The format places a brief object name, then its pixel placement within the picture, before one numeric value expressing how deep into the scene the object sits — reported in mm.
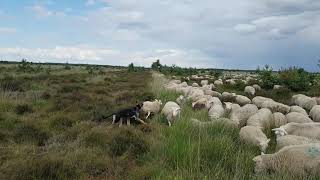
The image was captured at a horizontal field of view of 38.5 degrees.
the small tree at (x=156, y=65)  95838
